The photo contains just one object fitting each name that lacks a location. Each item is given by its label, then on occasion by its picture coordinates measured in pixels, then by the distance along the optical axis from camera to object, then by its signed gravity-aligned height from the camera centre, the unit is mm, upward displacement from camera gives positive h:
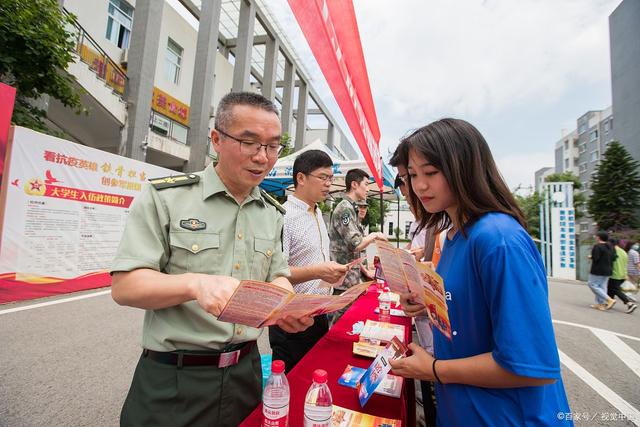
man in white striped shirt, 1996 -114
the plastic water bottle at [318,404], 985 -583
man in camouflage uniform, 3016 -56
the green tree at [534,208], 27594 +3533
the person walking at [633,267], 8133 -419
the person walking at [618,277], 6959 -623
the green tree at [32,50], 4098 +2305
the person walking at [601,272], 6918 -512
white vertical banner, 13391 +138
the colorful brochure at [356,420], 1117 -708
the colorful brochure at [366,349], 1724 -675
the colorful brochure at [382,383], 1354 -694
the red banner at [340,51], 1351 +976
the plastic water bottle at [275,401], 976 -566
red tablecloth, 1207 -714
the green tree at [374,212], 19016 +1449
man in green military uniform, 988 -175
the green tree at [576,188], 28344 +6329
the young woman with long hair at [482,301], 863 -180
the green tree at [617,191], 20516 +4105
